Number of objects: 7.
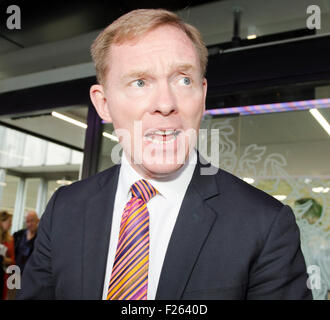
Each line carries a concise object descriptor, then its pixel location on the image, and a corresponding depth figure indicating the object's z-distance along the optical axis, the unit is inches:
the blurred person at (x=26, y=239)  153.4
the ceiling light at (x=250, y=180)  103.2
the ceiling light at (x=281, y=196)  99.5
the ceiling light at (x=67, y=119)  181.5
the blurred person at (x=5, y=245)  141.3
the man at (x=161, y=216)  34.2
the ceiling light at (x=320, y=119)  95.8
